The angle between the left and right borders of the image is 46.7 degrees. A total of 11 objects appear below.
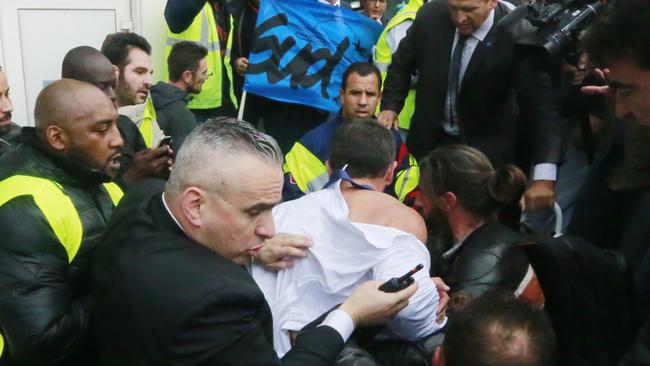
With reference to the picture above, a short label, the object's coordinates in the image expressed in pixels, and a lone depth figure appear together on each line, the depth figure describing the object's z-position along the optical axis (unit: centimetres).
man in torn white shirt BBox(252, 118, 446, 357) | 224
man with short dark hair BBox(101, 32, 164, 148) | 428
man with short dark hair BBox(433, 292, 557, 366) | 166
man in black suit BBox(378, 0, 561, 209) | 371
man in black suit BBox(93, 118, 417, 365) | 173
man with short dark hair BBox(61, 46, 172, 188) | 260
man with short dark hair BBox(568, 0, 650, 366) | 181
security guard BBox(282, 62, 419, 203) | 395
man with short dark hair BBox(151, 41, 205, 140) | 407
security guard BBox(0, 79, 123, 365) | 198
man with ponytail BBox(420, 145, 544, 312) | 251
